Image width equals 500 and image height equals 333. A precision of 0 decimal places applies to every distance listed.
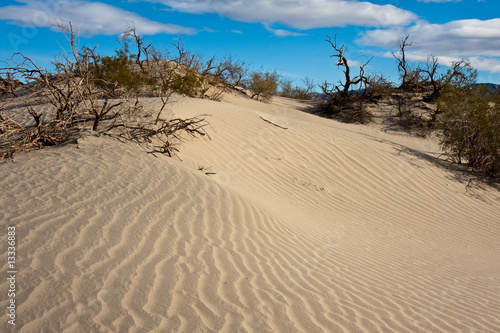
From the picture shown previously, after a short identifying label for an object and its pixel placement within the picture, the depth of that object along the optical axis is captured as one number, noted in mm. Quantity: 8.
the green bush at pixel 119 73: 13945
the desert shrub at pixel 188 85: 14427
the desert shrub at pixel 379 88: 18281
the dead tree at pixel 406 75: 18906
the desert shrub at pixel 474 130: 9555
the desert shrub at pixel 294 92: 24484
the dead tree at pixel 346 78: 17000
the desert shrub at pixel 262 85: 19203
